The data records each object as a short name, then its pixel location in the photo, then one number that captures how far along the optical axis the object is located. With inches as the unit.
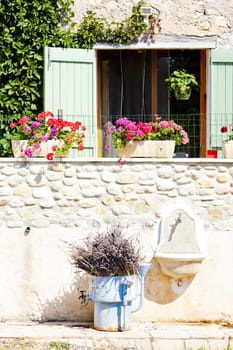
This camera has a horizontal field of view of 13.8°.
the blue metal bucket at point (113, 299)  360.3
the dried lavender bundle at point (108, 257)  360.3
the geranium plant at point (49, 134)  397.4
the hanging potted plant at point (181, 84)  491.6
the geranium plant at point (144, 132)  402.3
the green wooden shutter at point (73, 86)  475.7
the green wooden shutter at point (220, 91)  484.5
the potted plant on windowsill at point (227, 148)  407.8
